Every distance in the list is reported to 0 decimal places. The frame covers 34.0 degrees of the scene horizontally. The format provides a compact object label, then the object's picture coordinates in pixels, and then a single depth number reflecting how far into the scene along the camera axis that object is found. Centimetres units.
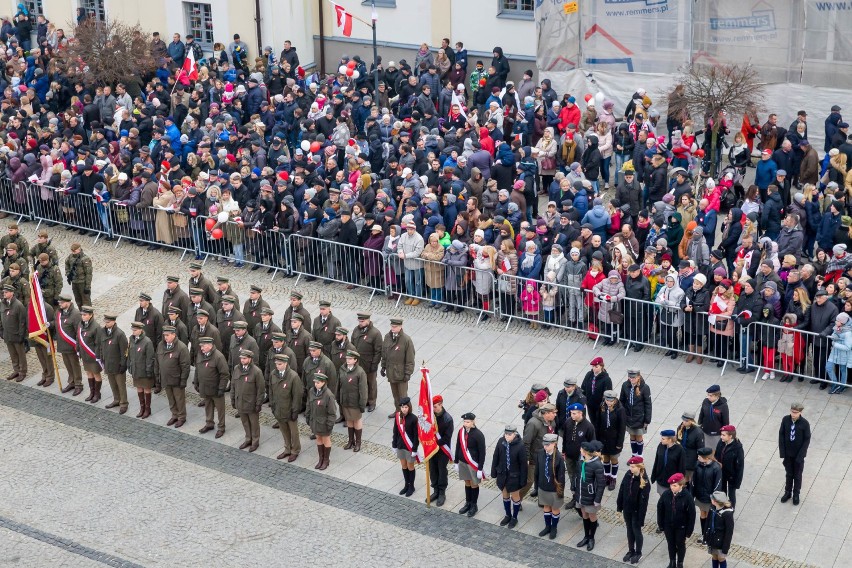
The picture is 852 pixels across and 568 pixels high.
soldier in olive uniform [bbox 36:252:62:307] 2248
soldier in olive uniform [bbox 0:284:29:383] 2089
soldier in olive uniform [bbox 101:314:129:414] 1992
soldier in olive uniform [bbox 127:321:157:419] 1956
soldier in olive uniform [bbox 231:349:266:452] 1853
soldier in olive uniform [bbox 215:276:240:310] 2144
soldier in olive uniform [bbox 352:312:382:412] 1947
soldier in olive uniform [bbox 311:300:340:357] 1980
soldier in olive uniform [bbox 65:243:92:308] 2294
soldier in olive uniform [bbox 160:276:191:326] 2095
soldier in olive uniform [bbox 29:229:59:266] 2270
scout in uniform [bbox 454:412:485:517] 1672
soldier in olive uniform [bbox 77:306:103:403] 2019
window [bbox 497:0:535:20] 3256
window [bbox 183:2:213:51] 3603
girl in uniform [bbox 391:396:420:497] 1716
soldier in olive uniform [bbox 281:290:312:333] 2006
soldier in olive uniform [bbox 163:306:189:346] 1977
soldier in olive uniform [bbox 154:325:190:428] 1928
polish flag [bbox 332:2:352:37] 3158
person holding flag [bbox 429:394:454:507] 1694
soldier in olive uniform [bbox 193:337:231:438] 1905
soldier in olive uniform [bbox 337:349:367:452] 1831
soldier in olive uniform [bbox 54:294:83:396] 2042
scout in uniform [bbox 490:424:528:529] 1639
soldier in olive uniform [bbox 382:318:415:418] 1916
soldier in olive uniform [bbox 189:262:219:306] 2147
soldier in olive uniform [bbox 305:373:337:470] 1791
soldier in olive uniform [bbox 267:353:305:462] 1823
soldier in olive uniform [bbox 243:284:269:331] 2033
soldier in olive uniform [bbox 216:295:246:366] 2014
